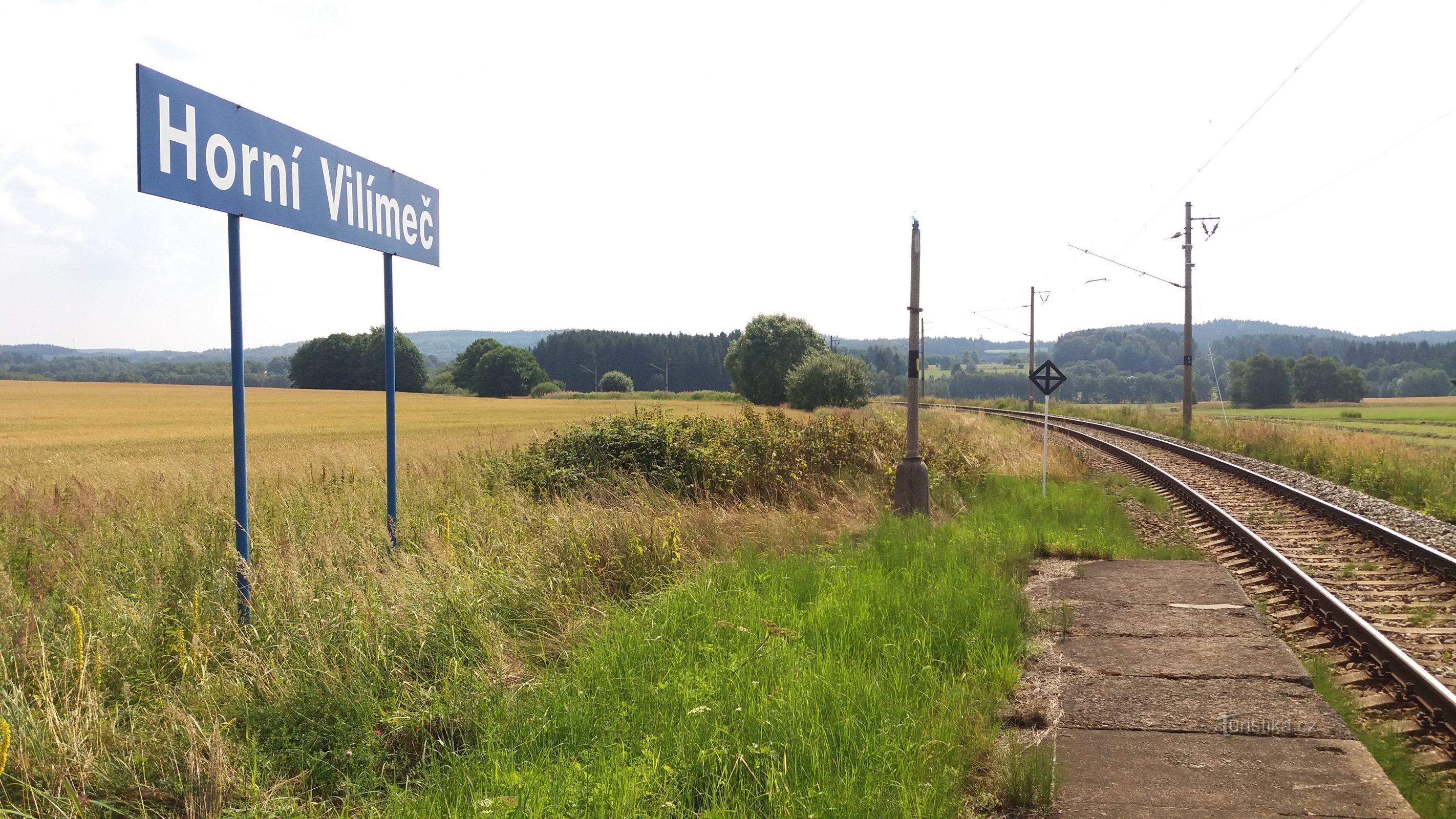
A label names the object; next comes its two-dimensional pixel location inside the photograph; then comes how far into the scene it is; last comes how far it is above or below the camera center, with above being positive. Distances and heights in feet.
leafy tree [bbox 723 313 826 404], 228.43 +8.30
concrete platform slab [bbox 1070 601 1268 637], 19.03 -5.77
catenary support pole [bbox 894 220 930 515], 34.12 -3.40
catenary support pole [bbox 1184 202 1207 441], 100.42 +9.61
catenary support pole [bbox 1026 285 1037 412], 159.63 +5.40
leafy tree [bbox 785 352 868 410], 180.86 +0.22
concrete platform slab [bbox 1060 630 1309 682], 16.25 -5.71
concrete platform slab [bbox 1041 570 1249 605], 22.18 -5.82
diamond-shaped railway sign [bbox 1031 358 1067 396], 49.34 +0.32
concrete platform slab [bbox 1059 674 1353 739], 13.62 -5.68
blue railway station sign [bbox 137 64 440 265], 14.26 +4.40
